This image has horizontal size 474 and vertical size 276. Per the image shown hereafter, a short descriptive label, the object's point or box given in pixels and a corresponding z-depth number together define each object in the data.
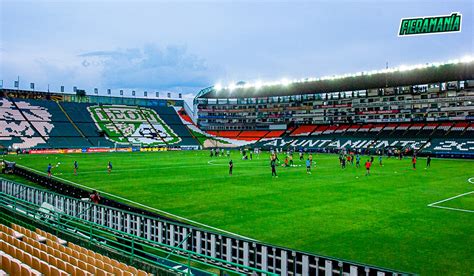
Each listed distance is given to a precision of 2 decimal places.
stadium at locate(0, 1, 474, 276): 11.99
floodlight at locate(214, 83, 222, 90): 116.26
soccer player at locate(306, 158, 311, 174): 39.00
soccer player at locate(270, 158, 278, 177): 36.41
